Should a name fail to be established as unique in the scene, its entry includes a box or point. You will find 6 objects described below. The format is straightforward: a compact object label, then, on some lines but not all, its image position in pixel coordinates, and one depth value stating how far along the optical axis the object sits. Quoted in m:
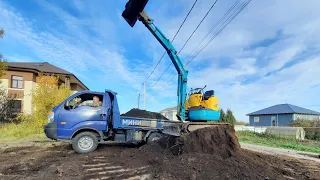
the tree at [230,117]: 19.30
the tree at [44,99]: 12.52
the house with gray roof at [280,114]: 24.85
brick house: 18.99
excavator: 5.62
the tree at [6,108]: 15.57
